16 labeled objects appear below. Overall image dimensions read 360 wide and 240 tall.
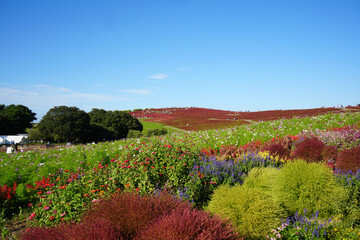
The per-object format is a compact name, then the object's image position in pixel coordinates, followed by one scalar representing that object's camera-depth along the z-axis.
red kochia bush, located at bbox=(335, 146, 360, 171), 6.20
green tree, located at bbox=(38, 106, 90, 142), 24.98
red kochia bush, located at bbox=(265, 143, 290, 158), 8.15
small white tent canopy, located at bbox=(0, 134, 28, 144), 21.27
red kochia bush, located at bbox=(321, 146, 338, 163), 7.66
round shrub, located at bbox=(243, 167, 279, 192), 4.85
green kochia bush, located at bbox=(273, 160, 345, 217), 4.61
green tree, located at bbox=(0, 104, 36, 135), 36.66
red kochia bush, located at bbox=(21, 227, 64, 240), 2.52
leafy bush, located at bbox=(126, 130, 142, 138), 24.09
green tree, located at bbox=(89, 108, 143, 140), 28.80
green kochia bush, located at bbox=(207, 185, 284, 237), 3.48
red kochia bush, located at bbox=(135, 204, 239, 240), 2.19
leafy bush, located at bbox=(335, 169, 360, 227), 4.63
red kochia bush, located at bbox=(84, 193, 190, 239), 2.56
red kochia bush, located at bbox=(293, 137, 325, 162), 7.75
